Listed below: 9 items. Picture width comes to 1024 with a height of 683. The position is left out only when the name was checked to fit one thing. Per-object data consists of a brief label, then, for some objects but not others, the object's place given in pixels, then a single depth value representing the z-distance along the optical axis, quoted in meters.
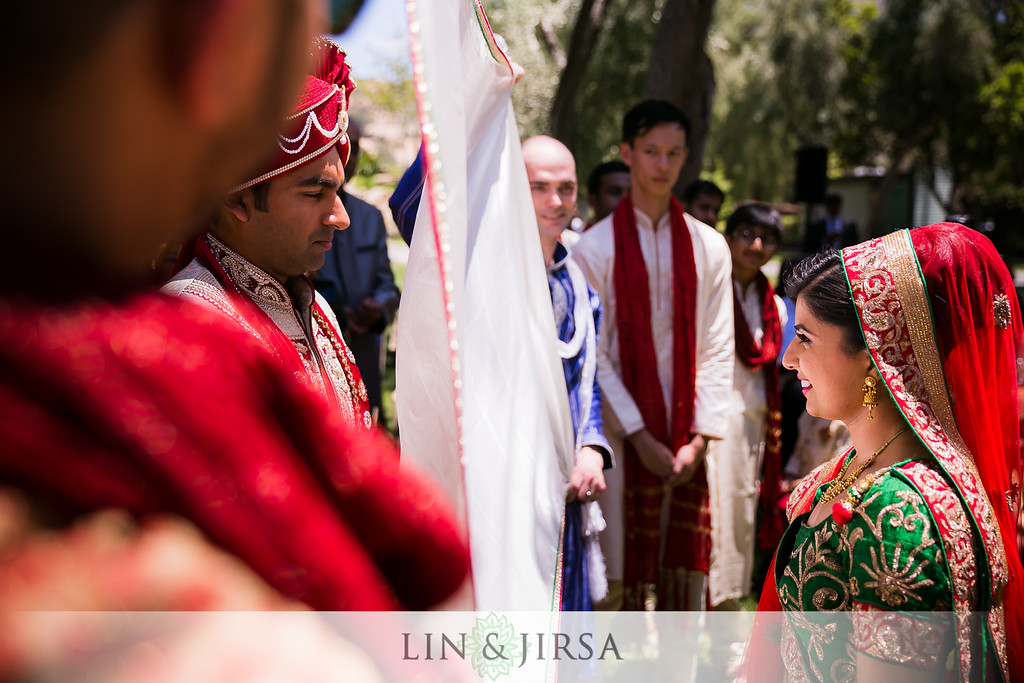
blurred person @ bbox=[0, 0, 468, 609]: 0.47
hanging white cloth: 1.26
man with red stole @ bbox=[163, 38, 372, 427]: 1.68
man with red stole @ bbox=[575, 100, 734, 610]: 3.33
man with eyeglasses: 3.80
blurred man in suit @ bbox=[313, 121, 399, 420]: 3.95
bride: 1.49
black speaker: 11.16
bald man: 2.74
